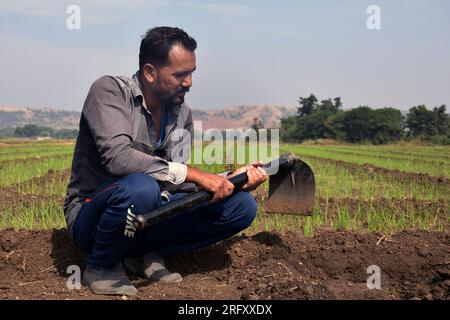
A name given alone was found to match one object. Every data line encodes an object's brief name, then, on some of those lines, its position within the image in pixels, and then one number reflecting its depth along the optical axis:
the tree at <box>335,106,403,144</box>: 42.53
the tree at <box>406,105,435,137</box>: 40.16
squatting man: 2.39
